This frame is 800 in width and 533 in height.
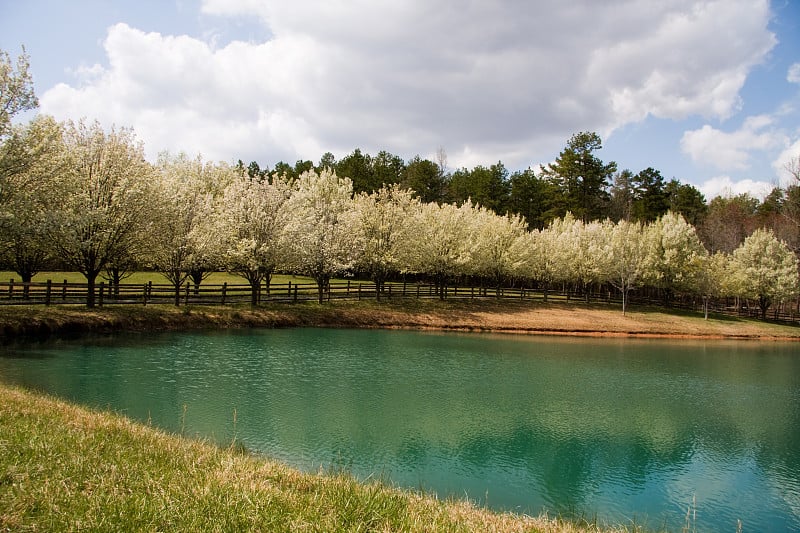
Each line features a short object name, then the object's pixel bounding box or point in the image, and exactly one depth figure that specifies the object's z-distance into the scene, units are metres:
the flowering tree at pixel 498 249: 60.00
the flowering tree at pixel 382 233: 51.28
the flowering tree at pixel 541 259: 64.75
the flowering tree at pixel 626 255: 63.25
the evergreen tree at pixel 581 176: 92.31
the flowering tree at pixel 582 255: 65.25
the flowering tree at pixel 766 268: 65.38
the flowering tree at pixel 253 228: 41.35
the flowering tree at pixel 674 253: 67.31
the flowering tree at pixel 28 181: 23.92
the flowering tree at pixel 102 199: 30.94
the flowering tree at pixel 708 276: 64.06
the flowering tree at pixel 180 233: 37.41
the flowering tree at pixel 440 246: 54.41
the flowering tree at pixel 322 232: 45.41
